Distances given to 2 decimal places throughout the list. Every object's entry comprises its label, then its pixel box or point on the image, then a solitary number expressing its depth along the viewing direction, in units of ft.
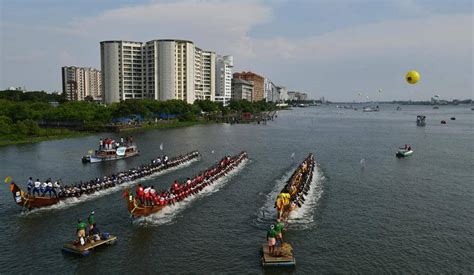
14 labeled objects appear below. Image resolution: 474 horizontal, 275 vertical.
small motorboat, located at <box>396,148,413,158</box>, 198.14
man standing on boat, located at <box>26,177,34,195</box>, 104.23
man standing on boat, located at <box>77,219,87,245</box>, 75.66
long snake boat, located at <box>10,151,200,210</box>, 98.22
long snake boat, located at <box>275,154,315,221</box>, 92.94
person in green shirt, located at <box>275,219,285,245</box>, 75.77
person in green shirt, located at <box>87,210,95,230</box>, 79.76
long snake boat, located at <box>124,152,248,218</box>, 92.14
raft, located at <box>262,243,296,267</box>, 71.05
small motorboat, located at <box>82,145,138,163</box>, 174.29
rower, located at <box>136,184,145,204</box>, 95.25
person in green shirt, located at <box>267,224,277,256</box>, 72.86
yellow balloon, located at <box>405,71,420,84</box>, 102.45
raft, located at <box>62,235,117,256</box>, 74.54
